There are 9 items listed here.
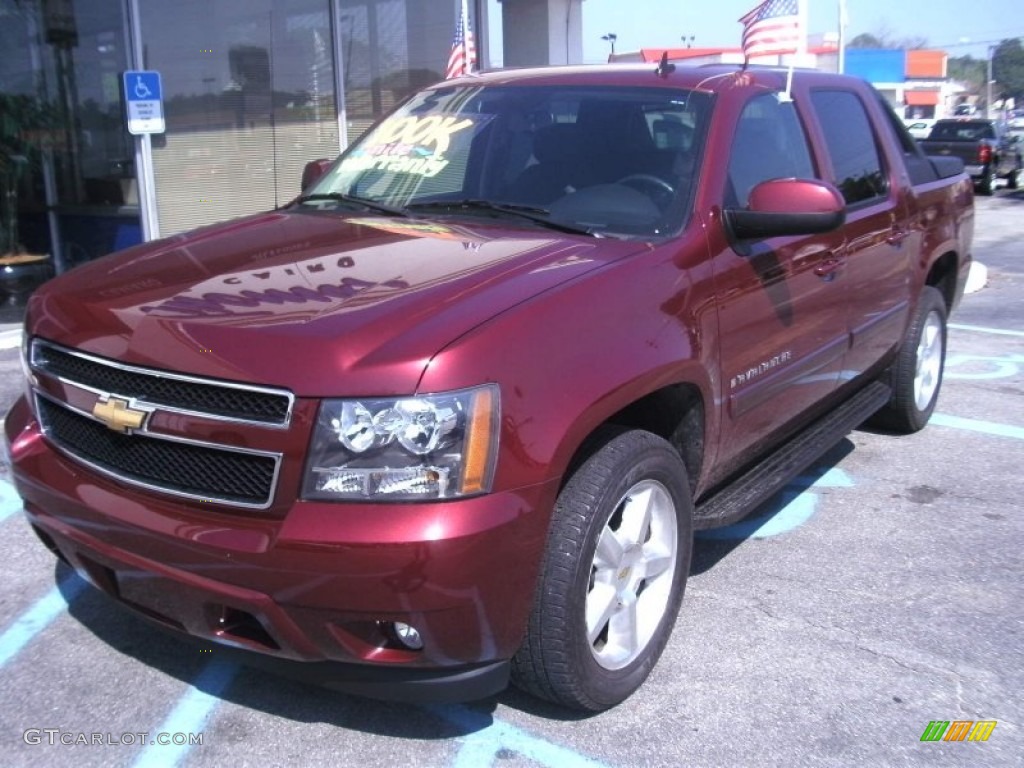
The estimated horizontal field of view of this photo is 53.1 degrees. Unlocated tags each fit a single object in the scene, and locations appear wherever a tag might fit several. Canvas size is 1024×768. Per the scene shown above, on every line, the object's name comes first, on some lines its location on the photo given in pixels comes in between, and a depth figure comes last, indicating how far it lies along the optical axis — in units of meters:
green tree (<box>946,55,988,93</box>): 123.72
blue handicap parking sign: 8.53
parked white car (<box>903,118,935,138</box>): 44.73
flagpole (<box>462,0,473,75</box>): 7.94
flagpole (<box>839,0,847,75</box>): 19.08
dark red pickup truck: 2.41
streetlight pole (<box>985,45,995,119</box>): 77.35
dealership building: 9.96
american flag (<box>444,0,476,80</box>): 8.00
